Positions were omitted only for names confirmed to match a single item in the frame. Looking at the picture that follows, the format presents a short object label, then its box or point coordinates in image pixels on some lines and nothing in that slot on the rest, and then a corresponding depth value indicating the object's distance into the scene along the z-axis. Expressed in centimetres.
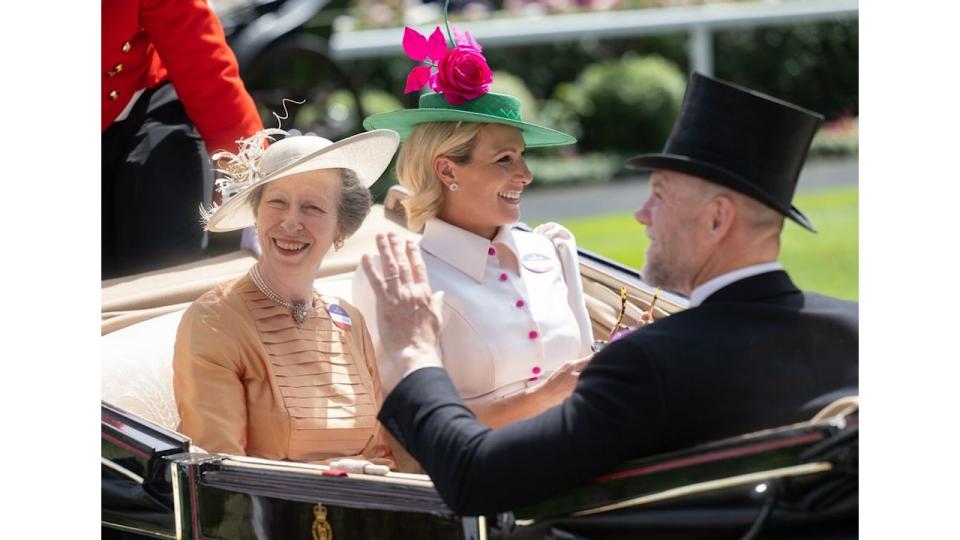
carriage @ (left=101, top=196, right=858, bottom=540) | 856
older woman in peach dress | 923
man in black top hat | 865
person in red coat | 1005
